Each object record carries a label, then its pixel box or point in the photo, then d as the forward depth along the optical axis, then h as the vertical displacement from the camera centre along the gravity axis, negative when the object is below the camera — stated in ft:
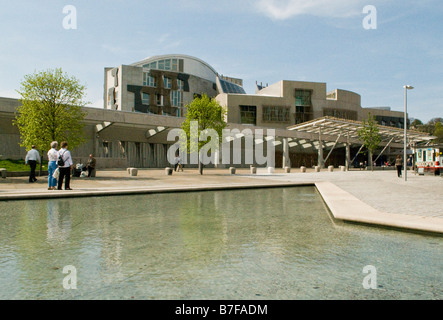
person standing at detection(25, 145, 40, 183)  51.52 -0.10
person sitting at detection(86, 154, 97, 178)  67.51 -1.32
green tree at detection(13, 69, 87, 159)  60.64 +9.15
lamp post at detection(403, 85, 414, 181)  74.28 +15.58
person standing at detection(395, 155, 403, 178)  84.02 -1.38
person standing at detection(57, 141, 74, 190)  40.73 -0.81
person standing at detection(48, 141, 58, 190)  41.86 -0.52
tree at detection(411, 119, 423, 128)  430.20 +49.38
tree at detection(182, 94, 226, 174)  88.58 +10.78
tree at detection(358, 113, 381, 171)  144.46 +10.35
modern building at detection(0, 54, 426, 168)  119.03 +30.02
